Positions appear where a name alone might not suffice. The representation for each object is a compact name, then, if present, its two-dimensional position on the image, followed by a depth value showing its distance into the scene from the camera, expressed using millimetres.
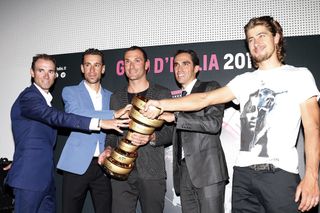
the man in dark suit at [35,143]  3094
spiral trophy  2711
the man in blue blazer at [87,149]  3309
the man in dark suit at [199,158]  2973
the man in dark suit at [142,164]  3164
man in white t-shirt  2189
